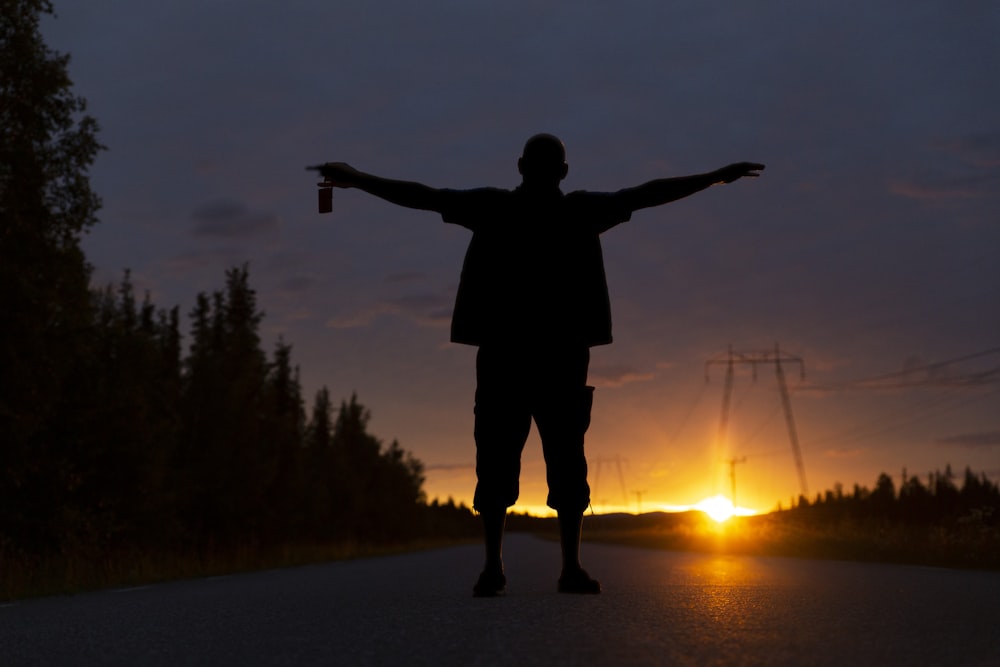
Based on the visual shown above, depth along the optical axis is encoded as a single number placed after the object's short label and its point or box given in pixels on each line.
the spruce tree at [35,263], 20.58
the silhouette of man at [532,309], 6.00
